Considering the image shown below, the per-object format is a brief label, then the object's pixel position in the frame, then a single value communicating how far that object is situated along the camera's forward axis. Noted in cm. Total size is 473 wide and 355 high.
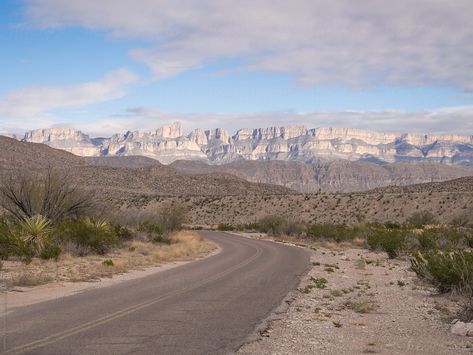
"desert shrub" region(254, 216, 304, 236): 5518
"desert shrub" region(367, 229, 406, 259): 3138
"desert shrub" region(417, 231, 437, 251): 3212
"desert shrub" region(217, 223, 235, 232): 6788
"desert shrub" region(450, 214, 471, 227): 5669
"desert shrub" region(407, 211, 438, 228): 6008
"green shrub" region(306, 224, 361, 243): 4628
